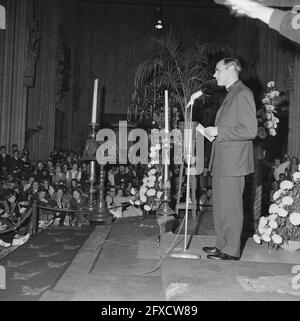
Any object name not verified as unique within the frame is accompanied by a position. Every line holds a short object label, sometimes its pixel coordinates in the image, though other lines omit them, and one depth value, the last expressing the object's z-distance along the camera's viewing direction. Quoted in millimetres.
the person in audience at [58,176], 11547
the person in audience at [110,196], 8844
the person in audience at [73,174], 11453
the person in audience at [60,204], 7688
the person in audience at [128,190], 9555
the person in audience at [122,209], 8023
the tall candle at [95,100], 5879
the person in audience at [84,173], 10866
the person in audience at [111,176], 11555
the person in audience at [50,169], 11845
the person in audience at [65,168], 12098
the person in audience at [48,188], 9180
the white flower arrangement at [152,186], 6094
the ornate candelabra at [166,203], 5031
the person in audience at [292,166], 10218
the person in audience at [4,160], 10678
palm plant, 6938
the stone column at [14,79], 12555
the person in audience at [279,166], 11688
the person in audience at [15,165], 10797
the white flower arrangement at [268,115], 6034
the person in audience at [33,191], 8430
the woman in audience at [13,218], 6633
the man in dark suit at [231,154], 3717
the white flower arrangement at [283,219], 4555
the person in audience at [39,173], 10705
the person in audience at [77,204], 7083
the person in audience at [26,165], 10980
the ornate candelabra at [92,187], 6223
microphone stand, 3805
